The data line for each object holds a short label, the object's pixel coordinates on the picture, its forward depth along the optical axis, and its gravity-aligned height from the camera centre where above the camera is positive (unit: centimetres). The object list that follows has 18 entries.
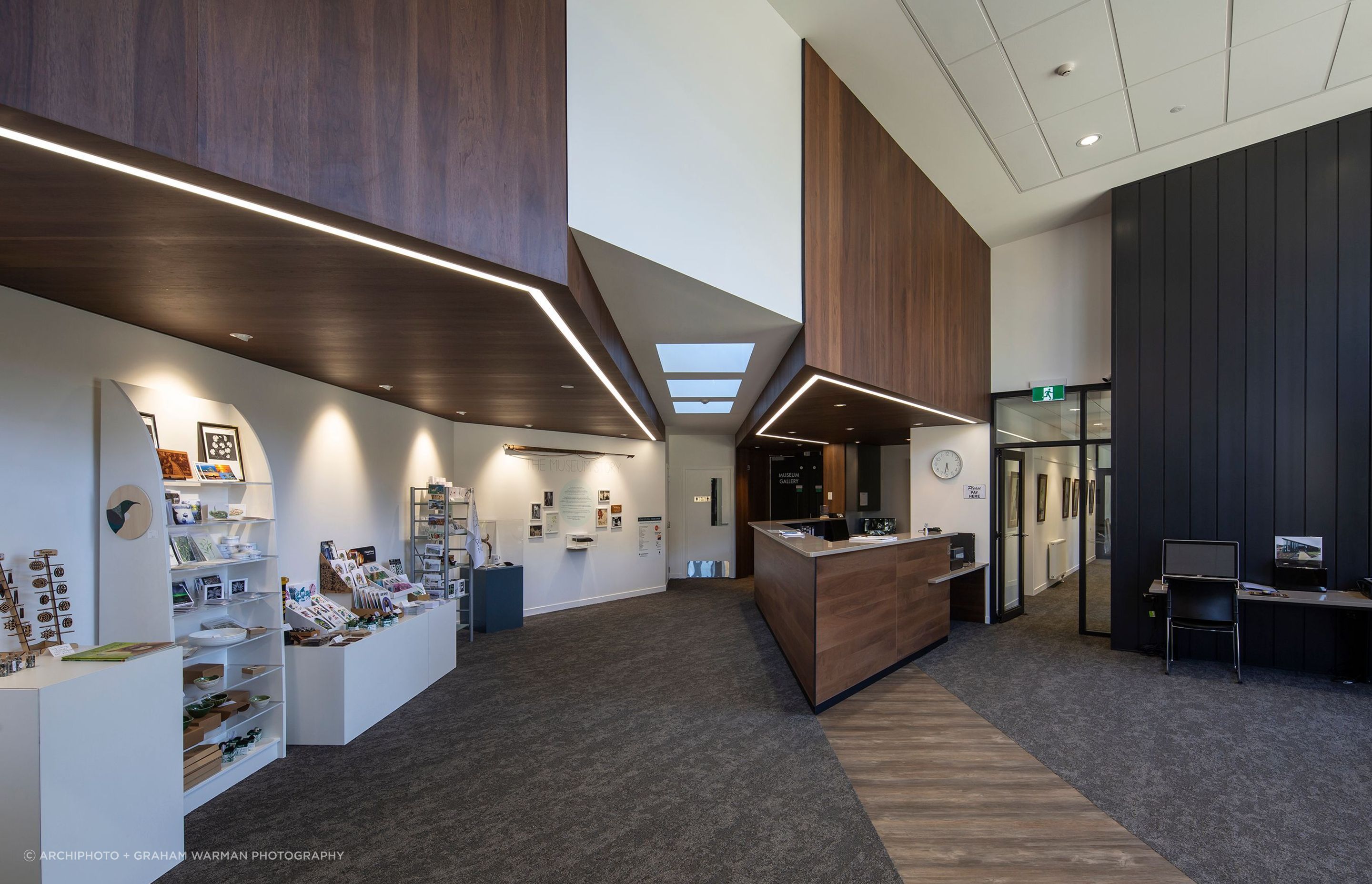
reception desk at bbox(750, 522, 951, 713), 489 -145
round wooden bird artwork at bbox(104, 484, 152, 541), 334 -34
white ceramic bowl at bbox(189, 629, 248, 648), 371 -114
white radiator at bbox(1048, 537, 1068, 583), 1098 -203
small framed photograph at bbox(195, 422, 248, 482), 397 +2
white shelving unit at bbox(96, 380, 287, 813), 335 -68
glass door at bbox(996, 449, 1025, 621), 835 -120
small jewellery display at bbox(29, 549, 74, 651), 301 -70
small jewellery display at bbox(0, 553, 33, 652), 284 -76
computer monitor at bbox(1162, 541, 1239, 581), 597 -109
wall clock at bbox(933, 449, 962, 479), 859 -22
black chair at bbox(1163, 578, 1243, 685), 584 -151
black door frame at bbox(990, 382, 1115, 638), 730 -24
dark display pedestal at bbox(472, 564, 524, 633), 773 -189
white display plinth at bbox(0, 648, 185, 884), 230 -130
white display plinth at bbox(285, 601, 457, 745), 428 -173
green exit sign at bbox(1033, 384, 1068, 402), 776 +69
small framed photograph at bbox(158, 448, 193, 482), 361 -9
